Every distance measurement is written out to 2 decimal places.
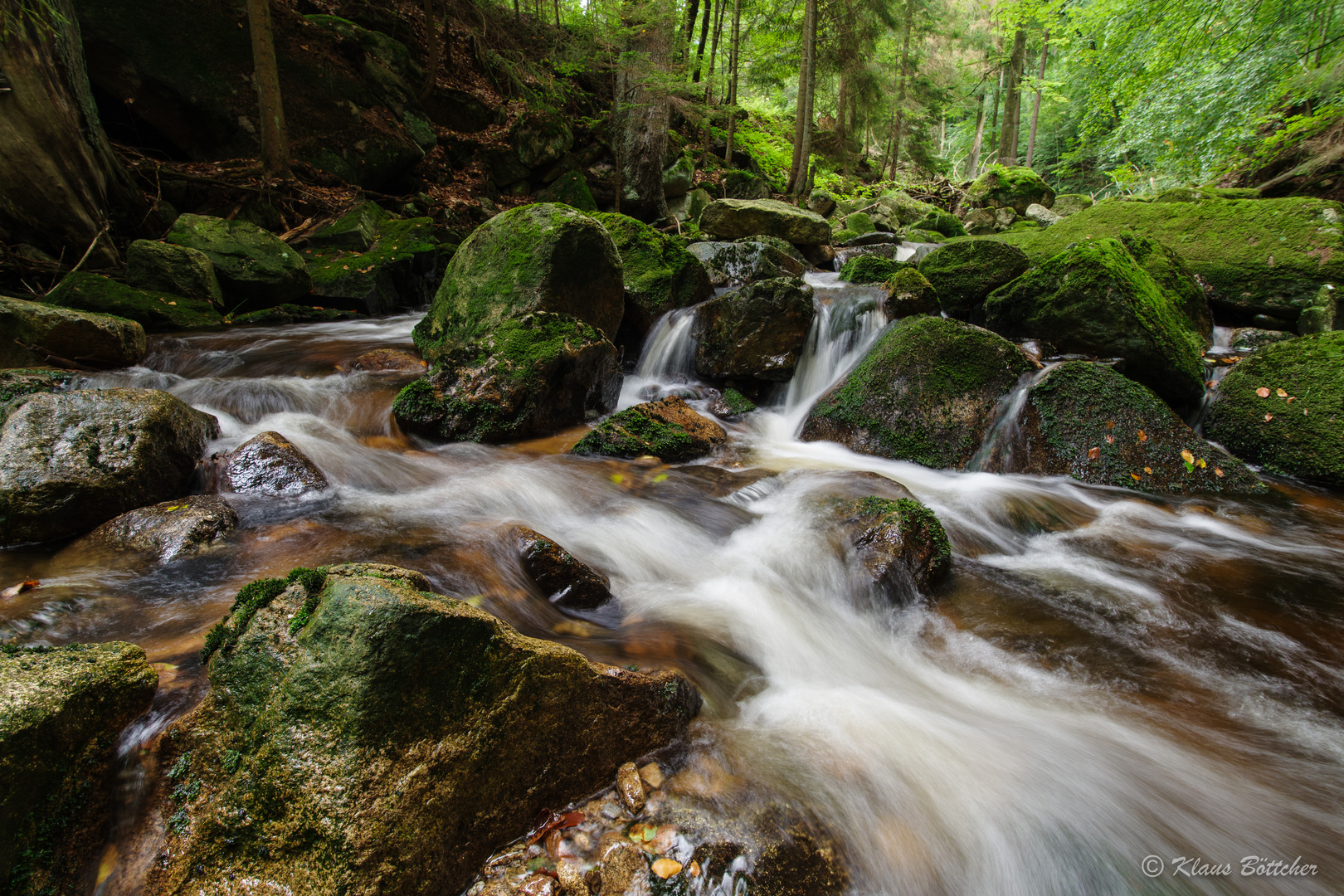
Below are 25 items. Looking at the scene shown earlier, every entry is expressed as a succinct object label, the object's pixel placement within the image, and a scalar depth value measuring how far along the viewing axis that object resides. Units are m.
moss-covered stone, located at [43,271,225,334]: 6.56
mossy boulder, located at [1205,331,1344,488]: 5.39
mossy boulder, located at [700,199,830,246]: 12.92
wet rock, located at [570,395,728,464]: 5.57
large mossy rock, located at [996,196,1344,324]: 7.61
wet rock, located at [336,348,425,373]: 6.88
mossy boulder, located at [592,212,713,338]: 8.30
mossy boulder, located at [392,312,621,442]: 5.60
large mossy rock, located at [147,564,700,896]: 1.53
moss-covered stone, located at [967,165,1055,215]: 18.81
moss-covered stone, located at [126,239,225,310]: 7.26
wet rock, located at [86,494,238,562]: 3.15
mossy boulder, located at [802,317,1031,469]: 5.76
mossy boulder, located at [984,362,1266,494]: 5.23
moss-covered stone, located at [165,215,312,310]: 8.08
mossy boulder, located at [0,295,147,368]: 4.92
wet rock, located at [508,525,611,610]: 3.21
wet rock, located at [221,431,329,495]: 3.99
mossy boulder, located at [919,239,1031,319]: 7.92
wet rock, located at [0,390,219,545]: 3.18
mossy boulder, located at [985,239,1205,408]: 6.21
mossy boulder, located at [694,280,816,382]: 7.35
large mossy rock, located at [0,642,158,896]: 1.45
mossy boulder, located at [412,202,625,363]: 6.25
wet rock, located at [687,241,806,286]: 9.91
